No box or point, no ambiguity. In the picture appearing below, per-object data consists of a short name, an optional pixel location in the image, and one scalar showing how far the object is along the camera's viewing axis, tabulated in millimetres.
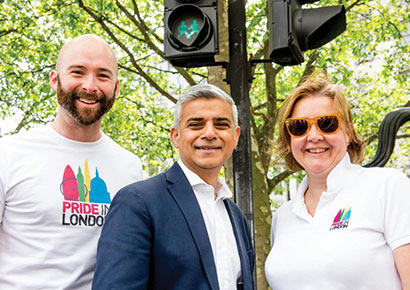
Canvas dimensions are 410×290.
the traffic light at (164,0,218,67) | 3504
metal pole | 3418
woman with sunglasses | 2590
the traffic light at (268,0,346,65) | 3453
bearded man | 2762
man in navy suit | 2354
